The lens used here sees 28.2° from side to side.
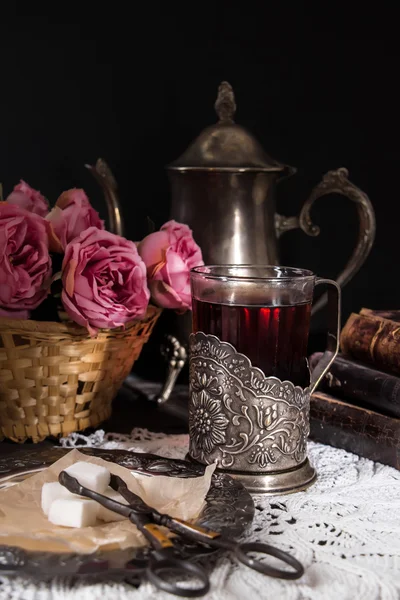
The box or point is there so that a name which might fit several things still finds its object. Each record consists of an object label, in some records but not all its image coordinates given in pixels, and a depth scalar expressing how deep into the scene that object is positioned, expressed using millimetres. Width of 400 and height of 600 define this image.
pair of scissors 555
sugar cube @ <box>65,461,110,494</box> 678
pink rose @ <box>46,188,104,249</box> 933
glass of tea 807
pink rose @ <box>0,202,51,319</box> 875
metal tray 577
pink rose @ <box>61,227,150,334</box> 885
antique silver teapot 1134
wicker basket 923
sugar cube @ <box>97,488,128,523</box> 665
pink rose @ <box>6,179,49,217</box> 1038
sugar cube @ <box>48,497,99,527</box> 643
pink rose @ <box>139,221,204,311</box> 982
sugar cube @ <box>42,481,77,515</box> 666
